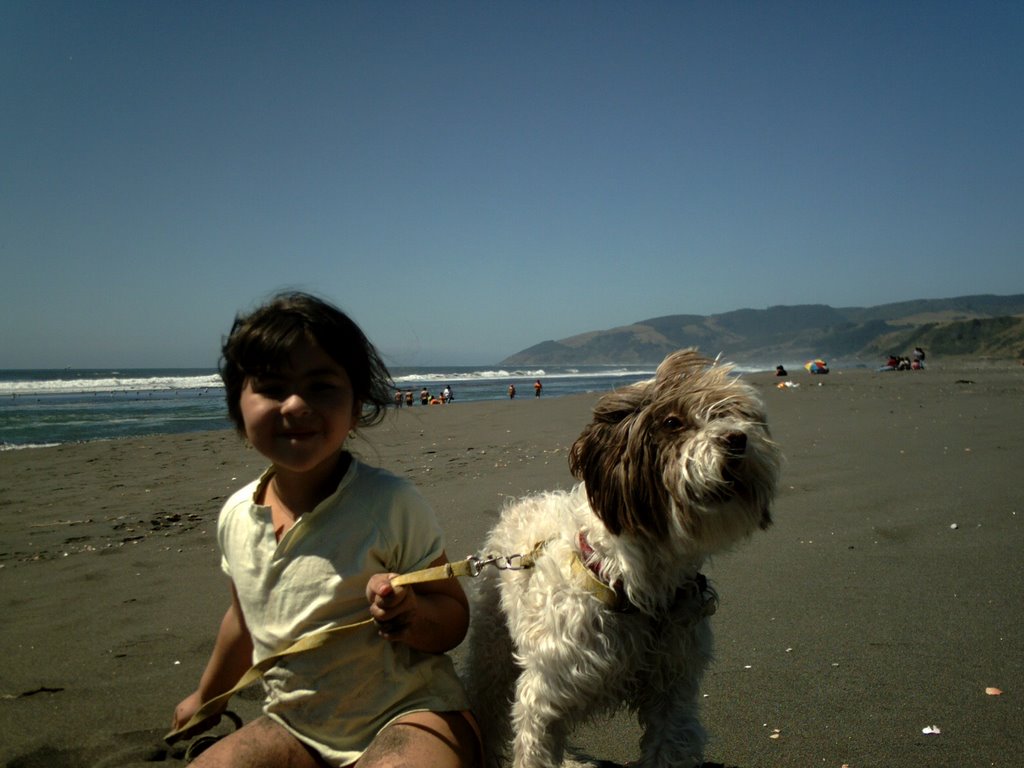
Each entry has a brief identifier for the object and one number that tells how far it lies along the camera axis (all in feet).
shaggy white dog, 6.84
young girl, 6.73
